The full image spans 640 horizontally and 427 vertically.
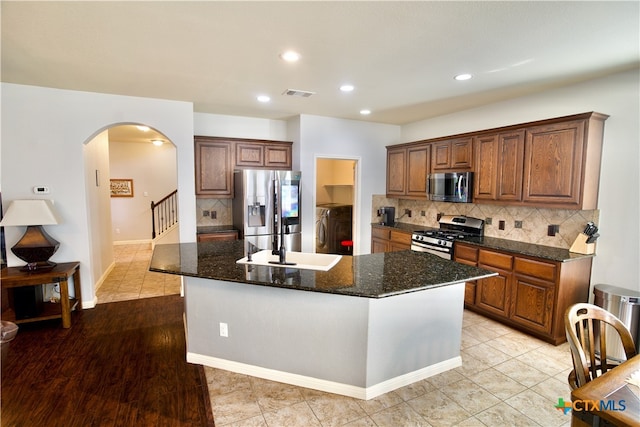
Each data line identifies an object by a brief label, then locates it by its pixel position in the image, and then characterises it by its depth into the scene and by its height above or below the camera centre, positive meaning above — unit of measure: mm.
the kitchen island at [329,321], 2271 -994
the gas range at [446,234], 4129 -573
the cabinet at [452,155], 4184 +509
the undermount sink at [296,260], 2604 -596
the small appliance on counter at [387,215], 5570 -408
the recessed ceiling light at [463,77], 3082 +1118
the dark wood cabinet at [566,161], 3068 +313
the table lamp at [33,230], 3287 -442
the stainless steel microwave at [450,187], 4159 +66
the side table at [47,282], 3178 -937
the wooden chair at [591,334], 1559 -726
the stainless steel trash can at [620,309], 2779 -1013
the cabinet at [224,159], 4570 +459
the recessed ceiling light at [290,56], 2608 +1117
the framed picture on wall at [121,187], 7742 +46
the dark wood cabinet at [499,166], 3596 +305
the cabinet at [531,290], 3084 -998
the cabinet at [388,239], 4828 -763
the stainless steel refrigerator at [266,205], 4402 -200
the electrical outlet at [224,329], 2621 -1136
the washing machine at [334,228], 6488 -761
